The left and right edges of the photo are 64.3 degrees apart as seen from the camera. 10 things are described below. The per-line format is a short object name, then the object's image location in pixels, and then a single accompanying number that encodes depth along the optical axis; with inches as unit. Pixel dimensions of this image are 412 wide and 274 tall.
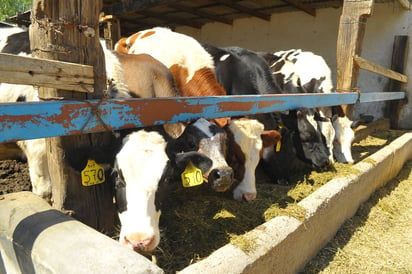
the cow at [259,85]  161.8
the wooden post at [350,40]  177.9
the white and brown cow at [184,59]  129.4
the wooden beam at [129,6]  251.8
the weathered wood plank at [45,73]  51.7
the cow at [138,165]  71.6
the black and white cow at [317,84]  186.2
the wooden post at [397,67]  292.0
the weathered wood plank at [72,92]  64.9
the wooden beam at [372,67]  182.5
